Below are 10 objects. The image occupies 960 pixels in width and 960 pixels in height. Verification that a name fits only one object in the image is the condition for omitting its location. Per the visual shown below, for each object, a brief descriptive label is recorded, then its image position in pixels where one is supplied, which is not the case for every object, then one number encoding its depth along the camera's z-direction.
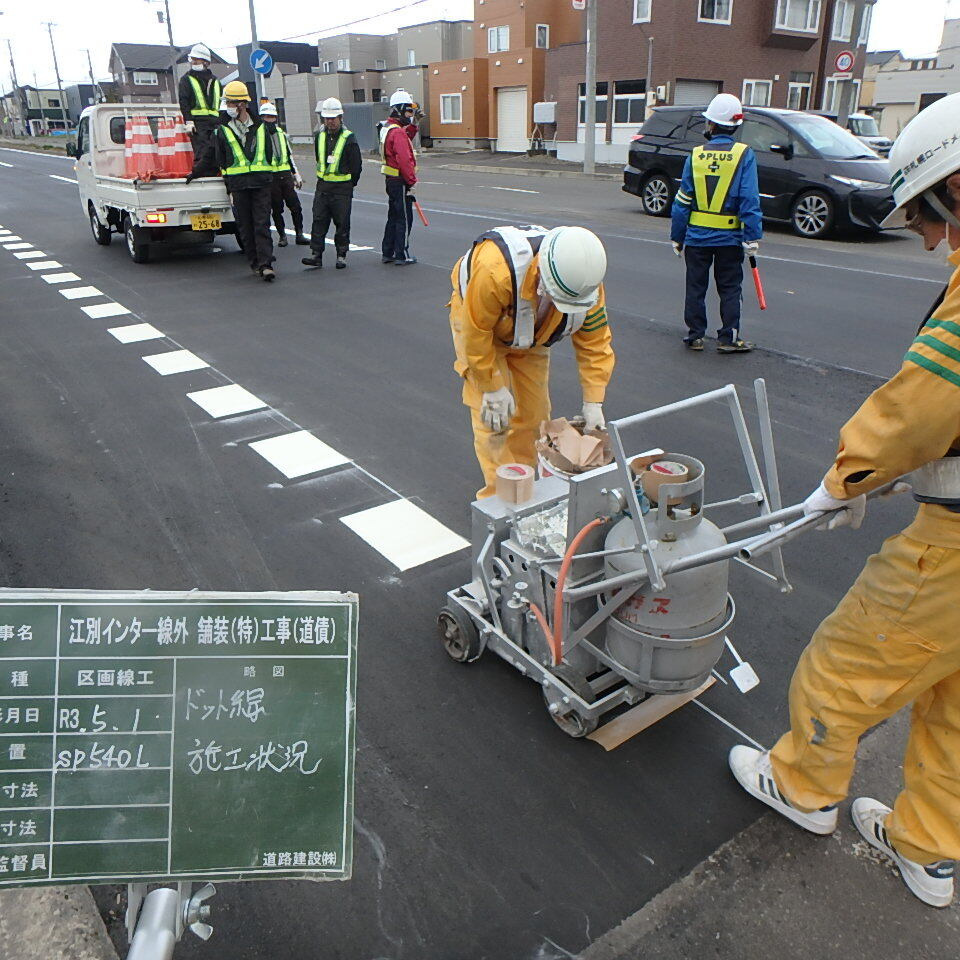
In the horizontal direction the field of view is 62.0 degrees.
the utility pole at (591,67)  21.64
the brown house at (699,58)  28.69
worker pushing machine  1.87
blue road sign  19.11
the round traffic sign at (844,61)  21.88
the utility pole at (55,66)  68.50
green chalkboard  1.66
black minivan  12.30
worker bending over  3.02
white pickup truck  10.22
